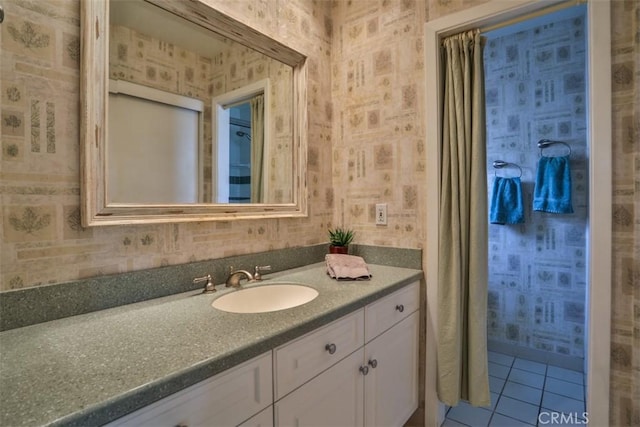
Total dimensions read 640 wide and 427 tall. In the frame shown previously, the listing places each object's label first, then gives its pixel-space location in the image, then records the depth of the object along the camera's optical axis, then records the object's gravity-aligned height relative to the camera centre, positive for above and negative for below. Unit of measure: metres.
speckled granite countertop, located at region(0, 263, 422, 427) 0.53 -0.31
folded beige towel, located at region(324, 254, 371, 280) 1.40 -0.26
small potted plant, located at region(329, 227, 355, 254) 1.73 -0.17
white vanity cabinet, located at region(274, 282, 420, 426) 0.92 -0.60
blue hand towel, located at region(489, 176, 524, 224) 2.40 +0.07
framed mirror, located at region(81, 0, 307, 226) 0.98 +0.37
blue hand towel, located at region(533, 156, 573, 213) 2.18 +0.17
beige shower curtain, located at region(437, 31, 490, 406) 1.53 -0.11
